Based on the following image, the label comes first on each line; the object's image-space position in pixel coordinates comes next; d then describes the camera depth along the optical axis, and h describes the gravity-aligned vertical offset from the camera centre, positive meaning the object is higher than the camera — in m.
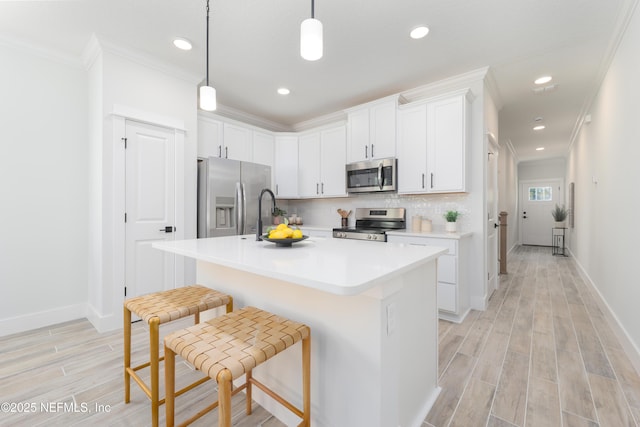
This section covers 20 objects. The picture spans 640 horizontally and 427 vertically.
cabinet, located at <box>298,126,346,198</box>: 4.19 +0.76
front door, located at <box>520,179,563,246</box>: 8.49 +0.13
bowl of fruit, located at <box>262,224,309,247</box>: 1.63 -0.14
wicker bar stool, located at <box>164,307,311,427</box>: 0.97 -0.53
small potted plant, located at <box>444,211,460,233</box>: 3.13 -0.09
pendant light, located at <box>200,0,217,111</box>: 2.00 +0.81
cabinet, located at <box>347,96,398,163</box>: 3.57 +1.08
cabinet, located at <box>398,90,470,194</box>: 3.09 +0.78
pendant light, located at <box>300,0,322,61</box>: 1.37 +0.84
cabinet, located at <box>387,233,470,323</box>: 2.87 -0.64
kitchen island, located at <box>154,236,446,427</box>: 1.14 -0.52
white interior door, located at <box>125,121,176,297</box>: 2.84 +0.07
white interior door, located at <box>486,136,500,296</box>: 3.60 -0.04
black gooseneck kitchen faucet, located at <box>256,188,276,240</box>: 1.87 -0.12
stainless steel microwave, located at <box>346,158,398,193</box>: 3.55 +0.48
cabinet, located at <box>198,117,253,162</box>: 3.62 +0.98
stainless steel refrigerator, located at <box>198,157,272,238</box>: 3.42 +0.20
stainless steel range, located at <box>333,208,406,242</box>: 3.43 -0.16
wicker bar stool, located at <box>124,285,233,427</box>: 1.36 -0.52
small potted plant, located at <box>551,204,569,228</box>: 7.52 -0.07
